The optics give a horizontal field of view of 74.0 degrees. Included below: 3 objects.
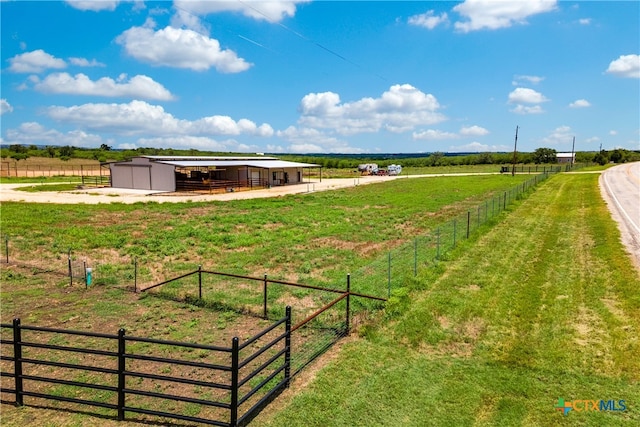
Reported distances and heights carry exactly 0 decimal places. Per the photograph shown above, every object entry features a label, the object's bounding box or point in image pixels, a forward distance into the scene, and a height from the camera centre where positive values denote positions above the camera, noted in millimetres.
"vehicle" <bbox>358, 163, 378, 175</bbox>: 82750 -1298
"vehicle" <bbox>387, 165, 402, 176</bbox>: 82525 -1463
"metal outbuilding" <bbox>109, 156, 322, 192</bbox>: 46994 -1383
